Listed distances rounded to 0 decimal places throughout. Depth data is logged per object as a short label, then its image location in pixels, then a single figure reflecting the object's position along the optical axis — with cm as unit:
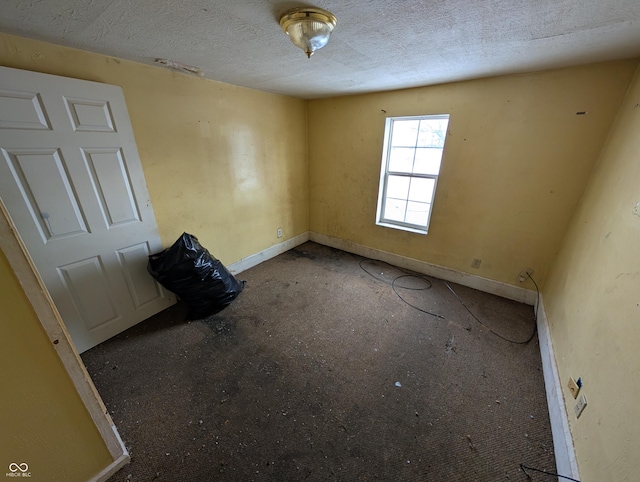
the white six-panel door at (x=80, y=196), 140
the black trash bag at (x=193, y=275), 197
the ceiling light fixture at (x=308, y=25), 106
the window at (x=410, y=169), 259
